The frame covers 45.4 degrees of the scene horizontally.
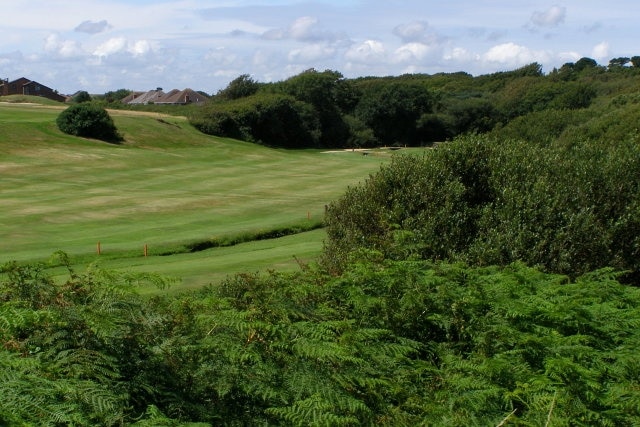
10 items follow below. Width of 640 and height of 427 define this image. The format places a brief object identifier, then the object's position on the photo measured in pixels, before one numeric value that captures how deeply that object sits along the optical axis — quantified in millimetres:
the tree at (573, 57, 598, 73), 138875
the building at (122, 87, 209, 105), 157375
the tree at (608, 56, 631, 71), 123938
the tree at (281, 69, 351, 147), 95750
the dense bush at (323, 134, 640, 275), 13484
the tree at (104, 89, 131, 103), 169550
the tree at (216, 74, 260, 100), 102250
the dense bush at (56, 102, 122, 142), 64438
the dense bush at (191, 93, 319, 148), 83562
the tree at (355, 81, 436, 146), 100500
